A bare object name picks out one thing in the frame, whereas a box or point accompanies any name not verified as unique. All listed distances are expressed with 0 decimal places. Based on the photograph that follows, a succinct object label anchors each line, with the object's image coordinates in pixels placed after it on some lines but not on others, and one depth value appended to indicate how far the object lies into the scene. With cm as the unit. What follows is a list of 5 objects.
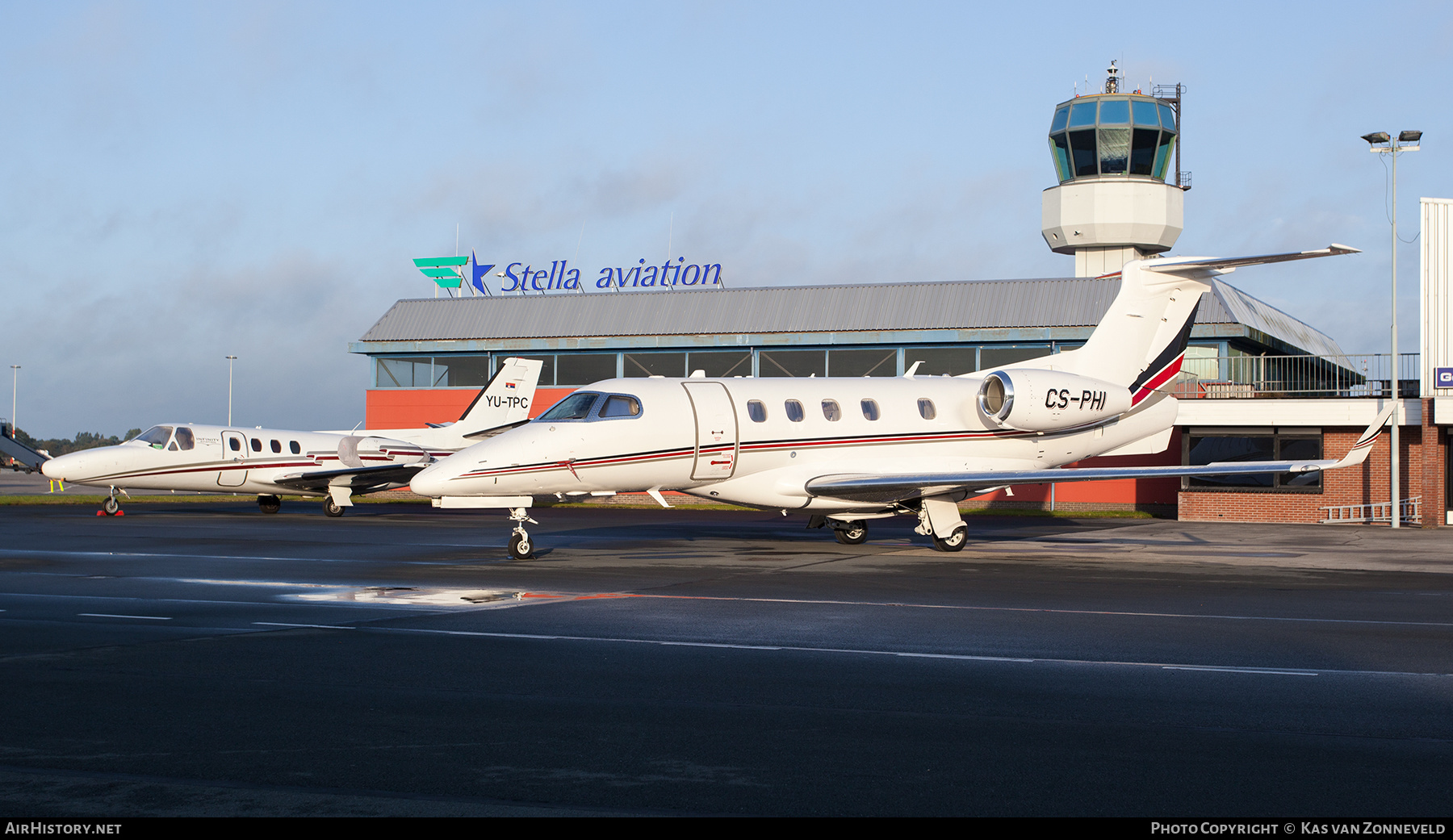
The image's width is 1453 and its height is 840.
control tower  4653
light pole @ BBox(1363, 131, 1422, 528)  2994
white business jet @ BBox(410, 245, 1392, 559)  1869
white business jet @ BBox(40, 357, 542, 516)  3148
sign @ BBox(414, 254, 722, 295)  4556
